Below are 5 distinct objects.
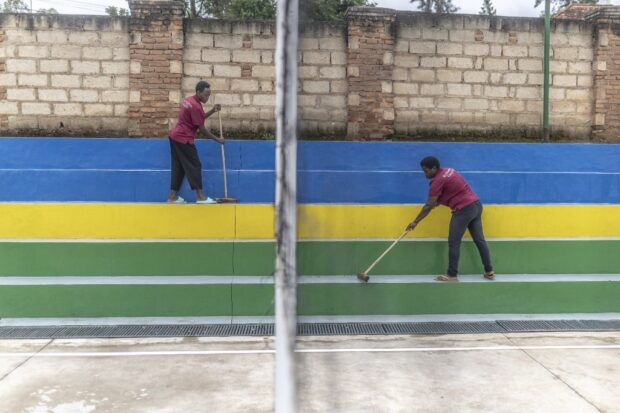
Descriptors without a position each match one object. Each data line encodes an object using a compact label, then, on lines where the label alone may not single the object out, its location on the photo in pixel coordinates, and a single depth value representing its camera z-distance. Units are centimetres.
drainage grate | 516
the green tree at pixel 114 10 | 2575
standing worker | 627
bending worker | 566
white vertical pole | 117
